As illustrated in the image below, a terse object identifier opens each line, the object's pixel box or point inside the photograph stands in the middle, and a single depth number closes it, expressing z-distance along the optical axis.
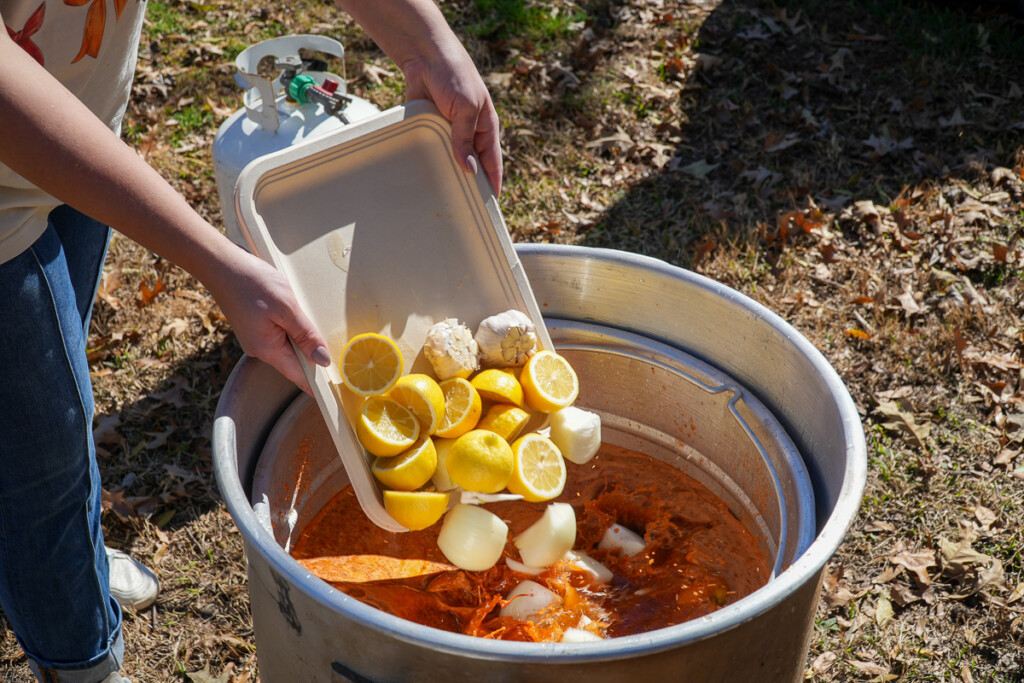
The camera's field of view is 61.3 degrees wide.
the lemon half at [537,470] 1.57
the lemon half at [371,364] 1.57
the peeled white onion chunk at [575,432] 1.69
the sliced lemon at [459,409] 1.61
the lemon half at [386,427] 1.53
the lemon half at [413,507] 1.52
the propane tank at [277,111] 2.62
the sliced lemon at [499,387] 1.64
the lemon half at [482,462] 1.50
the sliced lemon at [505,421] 1.62
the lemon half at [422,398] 1.56
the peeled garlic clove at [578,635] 1.50
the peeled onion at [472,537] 1.55
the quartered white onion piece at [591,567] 1.74
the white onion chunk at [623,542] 1.81
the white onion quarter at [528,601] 1.61
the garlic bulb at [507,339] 1.70
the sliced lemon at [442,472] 1.61
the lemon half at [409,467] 1.54
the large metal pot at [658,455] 1.13
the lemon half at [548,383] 1.64
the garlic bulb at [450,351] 1.63
